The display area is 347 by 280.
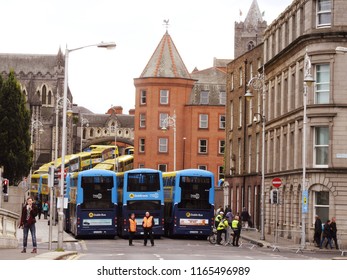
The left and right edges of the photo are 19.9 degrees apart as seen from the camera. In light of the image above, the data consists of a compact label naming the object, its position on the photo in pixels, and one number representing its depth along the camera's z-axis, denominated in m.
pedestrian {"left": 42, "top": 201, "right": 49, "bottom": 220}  87.26
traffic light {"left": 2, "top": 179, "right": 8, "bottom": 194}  56.94
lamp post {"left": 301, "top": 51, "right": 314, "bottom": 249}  48.22
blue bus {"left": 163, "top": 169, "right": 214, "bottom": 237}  54.47
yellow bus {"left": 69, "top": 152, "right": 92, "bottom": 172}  110.44
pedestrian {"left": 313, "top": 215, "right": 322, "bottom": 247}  50.09
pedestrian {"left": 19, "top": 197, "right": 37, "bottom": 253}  34.56
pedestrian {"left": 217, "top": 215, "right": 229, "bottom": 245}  52.31
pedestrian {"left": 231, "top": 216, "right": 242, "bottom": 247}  51.00
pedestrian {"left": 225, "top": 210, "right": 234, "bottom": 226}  55.81
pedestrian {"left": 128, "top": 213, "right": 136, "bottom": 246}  47.69
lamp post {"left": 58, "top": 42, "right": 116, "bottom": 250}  38.28
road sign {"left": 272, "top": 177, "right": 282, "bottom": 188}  51.38
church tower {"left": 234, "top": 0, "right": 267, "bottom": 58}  165.75
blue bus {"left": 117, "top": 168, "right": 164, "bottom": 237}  53.38
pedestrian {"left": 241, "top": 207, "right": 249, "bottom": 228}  69.94
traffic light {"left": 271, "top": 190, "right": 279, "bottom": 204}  51.47
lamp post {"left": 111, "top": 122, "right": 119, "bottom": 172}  109.01
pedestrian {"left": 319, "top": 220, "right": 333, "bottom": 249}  48.88
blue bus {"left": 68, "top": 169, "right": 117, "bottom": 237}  54.25
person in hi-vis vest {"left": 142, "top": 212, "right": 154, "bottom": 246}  46.22
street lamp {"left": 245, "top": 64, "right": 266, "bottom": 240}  53.16
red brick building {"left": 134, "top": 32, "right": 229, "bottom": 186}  116.62
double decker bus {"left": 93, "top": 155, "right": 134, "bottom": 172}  108.46
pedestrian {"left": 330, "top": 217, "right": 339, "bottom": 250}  49.09
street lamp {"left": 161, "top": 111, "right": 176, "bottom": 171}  99.62
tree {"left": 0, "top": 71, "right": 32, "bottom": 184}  95.94
